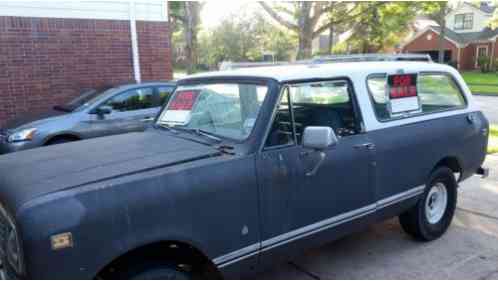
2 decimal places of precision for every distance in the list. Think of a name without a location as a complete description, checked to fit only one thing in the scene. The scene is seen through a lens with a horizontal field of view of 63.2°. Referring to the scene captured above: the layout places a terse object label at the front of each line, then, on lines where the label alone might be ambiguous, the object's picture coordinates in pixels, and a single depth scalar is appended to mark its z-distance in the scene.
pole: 9.24
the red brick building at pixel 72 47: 8.08
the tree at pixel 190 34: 18.83
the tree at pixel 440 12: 22.06
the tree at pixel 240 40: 43.62
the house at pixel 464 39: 39.10
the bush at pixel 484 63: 36.94
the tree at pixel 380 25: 22.44
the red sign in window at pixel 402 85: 3.78
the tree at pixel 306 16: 19.62
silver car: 6.20
